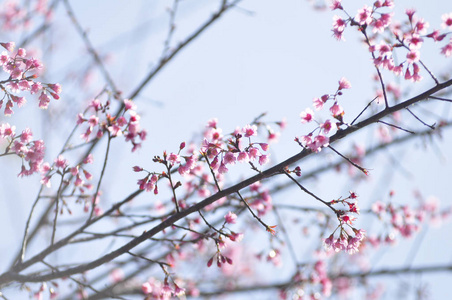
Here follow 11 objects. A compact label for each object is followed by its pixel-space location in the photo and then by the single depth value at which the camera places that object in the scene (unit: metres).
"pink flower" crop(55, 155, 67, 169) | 7.64
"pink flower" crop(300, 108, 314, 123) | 6.51
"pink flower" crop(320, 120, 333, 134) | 5.80
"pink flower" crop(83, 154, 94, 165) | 7.82
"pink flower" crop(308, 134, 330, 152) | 5.67
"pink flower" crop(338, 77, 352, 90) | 6.02
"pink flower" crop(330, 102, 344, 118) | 6.03
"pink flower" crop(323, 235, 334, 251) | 6.41
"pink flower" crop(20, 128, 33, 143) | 7.09
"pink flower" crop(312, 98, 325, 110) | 6.32
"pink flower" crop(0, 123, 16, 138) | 7.03
